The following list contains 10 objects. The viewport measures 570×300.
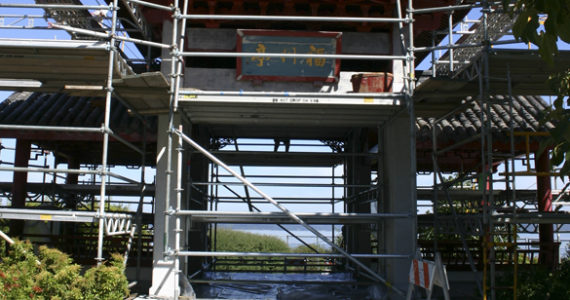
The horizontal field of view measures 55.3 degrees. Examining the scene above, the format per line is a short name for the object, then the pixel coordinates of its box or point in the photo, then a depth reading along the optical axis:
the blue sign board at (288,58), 10.09
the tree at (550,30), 3.27
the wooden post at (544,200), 12.88
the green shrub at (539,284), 7.58
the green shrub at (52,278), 7.54
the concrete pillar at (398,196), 10.20
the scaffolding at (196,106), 8.73
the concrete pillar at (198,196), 12.67
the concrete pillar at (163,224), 9.59
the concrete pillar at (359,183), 13.46
